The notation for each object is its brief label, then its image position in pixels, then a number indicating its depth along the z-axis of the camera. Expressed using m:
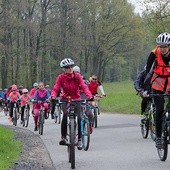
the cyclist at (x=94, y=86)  18.05
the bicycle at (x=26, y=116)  22.55
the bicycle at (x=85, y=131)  10.62
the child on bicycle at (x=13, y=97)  24.20
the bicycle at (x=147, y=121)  11.16
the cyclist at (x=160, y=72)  8.87
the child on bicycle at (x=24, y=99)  22.75
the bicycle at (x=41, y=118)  17.57
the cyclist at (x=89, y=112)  15.27
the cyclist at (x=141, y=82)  11.55
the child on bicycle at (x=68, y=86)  10.05
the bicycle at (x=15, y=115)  23.84
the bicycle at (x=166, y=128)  8.70
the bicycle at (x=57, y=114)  23.06
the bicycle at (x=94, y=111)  17.65
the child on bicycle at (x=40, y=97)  18.30
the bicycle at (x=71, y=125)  9.30
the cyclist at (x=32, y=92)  19.97
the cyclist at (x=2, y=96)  39.46
